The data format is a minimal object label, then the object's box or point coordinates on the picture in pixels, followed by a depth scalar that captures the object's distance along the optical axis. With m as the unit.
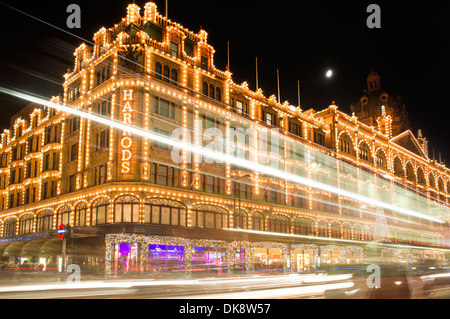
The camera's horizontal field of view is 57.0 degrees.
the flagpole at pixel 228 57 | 49.34
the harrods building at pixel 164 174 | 37.36
